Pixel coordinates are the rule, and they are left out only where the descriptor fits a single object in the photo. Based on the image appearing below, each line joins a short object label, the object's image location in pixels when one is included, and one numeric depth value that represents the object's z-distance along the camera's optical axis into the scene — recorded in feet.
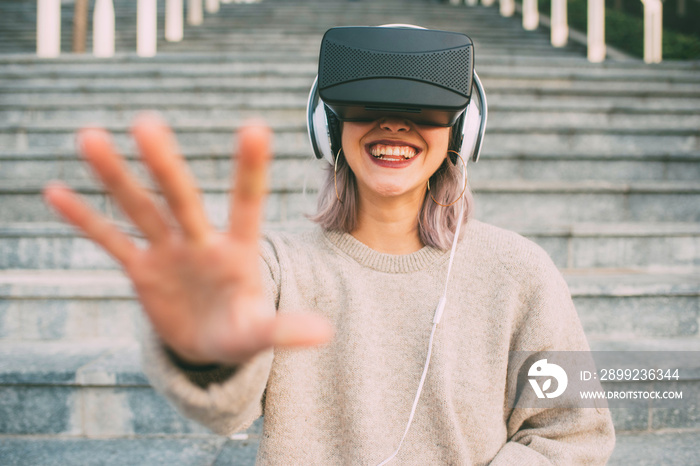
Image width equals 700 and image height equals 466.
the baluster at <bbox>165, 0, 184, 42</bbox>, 17.12
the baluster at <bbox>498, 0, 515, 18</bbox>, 21.57
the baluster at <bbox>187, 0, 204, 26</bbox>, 19.56
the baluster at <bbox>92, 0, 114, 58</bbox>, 13.76
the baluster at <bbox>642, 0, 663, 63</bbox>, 14.67
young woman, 2.98
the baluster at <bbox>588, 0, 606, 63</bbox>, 15.35
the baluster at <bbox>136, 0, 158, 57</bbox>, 14.65
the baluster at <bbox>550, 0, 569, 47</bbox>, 16.75
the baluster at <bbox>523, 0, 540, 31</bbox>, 19.01
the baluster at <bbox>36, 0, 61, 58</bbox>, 13.65
